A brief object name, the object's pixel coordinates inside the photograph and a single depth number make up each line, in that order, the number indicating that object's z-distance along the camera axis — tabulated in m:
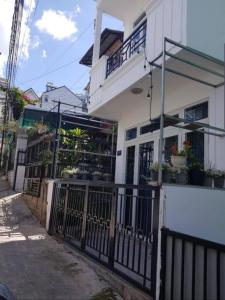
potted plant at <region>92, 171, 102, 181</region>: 6.66
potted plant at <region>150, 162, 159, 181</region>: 3.36
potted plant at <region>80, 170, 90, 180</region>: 6.51
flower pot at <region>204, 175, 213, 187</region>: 3.74
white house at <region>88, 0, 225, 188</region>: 3.92
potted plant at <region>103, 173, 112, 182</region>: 6.82
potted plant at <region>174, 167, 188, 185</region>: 3.37
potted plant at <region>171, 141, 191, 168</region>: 3.48
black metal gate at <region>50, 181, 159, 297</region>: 2.96
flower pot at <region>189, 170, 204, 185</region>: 3.65
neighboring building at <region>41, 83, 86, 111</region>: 21.26
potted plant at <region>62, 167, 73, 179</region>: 6.40
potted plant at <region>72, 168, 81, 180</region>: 6.37
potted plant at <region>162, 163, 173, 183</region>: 3.33
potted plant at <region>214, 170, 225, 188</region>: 3.73
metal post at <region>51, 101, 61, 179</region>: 6.84
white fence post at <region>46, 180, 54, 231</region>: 6.17
